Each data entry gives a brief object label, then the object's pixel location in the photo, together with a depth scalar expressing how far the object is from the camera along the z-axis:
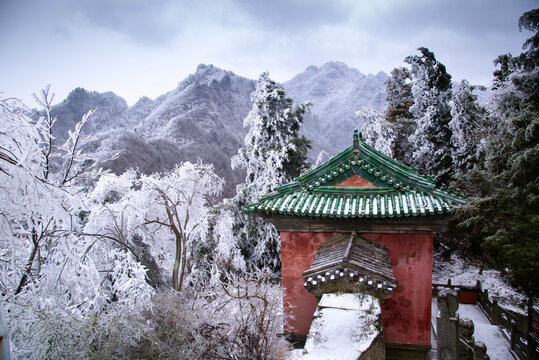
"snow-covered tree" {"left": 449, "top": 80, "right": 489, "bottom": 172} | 15.90
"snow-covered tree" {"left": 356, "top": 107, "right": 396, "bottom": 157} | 17.69
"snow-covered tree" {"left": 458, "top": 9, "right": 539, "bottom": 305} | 8.98
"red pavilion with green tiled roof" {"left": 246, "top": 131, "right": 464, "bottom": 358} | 6.09
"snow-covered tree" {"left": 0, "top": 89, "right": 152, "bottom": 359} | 3.29
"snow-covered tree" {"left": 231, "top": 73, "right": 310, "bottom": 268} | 15.12
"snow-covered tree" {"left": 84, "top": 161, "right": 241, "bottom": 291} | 8.98
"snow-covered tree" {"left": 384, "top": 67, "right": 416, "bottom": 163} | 20.23
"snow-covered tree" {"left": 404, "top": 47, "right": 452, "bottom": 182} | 17.80
